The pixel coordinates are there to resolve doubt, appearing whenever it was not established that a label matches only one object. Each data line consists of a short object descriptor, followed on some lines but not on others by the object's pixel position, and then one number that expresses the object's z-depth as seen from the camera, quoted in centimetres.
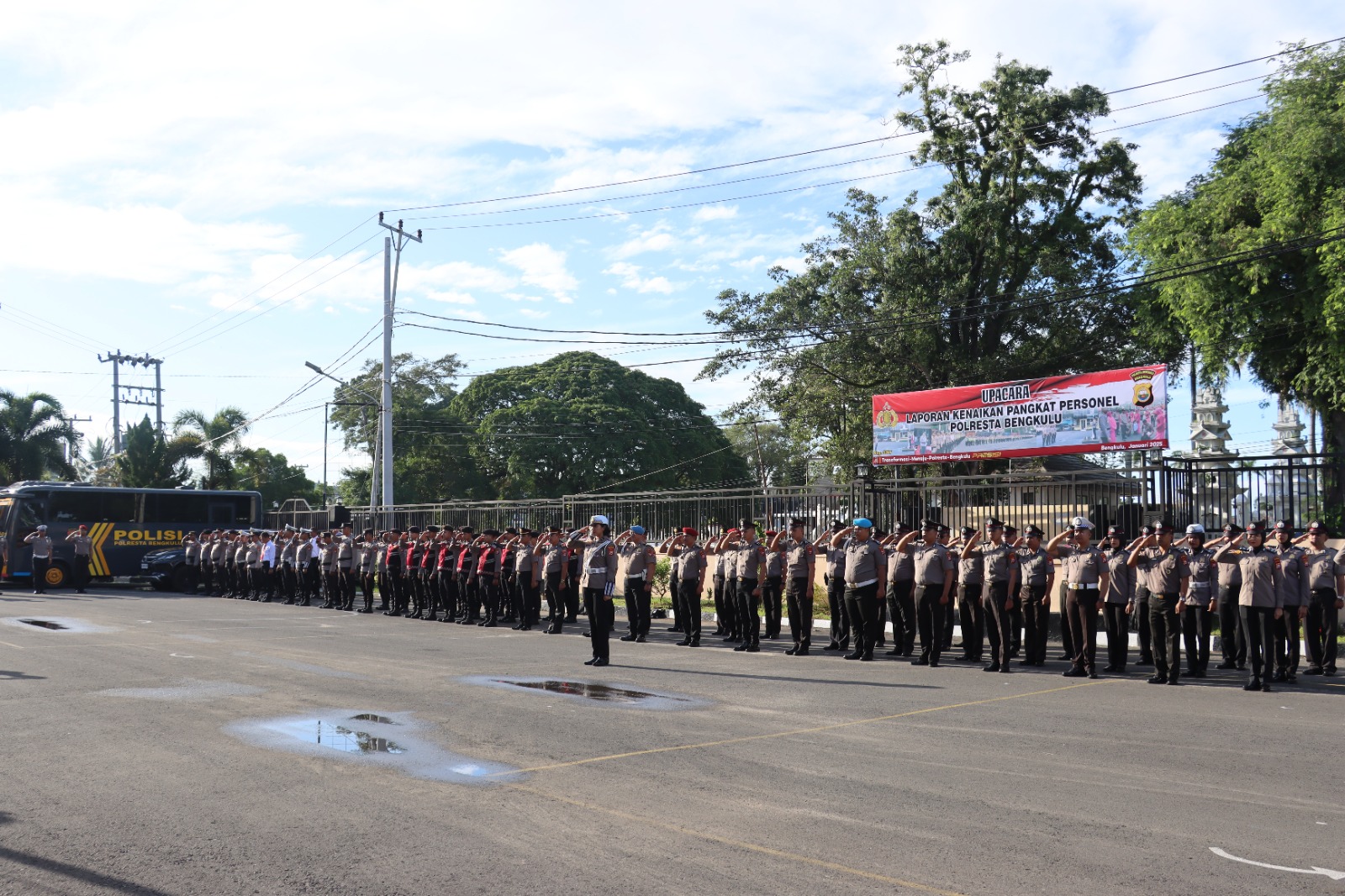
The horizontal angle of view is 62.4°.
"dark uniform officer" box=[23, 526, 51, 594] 2842
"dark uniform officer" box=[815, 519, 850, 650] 1511
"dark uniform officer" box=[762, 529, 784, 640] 1580
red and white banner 1806
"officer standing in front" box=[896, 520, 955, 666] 1343
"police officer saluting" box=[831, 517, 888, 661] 1402
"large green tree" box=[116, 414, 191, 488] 4803
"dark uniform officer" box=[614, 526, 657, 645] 1603
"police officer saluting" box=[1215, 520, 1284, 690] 1134
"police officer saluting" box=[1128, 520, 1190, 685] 1169
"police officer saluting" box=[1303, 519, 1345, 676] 1214
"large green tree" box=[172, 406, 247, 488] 5109
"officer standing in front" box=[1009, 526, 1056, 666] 1331
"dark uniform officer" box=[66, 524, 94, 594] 2927
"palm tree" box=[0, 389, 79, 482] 4631
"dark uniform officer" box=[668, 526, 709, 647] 1614
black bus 3034
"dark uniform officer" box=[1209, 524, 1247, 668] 1194
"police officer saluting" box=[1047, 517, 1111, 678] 1230
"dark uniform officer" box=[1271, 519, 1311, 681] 1162
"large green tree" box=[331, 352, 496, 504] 5466
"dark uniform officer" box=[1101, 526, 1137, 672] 1252
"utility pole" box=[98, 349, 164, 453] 6272
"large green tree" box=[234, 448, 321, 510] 5625
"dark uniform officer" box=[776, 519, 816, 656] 1474
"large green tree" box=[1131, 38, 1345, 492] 2038
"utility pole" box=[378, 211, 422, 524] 3234
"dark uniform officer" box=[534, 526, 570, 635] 1692
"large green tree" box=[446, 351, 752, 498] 5172
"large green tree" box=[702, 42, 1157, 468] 2900
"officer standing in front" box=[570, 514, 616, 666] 1291
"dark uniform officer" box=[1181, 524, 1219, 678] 1215
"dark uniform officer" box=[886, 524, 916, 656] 1410
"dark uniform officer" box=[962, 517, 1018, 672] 1291
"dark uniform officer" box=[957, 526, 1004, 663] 1370
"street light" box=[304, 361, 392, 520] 3478
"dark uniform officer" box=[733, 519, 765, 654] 1527
